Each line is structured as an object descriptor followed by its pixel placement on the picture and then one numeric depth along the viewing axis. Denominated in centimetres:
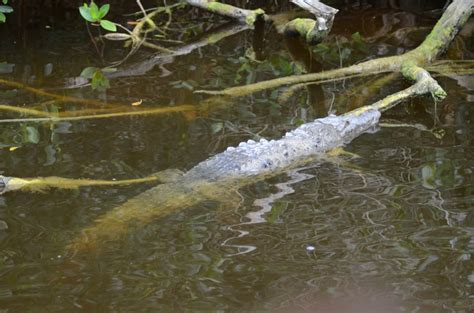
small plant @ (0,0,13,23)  1103
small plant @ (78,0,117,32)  1162
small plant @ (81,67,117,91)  1098
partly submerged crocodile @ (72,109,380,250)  674
